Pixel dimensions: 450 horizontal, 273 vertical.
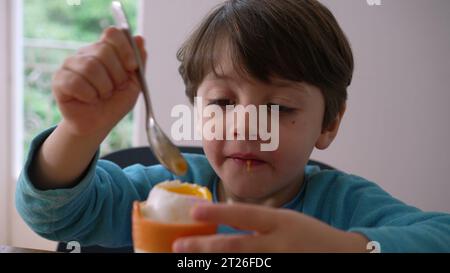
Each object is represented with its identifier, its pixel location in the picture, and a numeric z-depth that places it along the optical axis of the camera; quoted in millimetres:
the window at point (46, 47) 1354
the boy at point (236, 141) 398
